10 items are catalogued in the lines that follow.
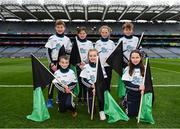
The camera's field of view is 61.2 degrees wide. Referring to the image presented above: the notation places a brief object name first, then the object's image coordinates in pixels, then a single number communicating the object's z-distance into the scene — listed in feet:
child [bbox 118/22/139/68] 12.61
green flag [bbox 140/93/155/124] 9.88
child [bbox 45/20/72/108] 12.44
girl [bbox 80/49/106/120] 10.99
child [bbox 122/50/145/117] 10.53
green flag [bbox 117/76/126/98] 12.70
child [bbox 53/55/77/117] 10.85
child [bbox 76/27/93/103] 12.33
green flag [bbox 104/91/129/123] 10.03
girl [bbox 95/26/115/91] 12.39
